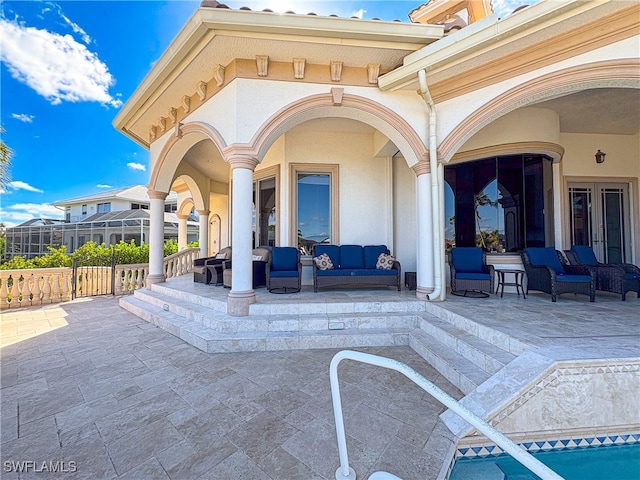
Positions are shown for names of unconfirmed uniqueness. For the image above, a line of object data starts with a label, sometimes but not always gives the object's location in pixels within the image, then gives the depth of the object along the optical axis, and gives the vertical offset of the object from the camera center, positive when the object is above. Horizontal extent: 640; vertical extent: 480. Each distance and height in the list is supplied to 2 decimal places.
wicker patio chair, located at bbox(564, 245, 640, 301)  4.41 -0.62
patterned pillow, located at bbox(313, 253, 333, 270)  5.36 -0.35
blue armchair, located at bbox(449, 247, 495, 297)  4.71 -0.54
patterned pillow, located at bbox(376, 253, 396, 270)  5.35 -0.36
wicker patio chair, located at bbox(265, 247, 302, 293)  4.98 -0.50
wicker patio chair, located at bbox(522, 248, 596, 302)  4.26 -0.56
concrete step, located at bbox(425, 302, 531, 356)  2.64 -1.04
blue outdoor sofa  5.10 -0.50
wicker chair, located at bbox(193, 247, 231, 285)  6.16 -0.57
